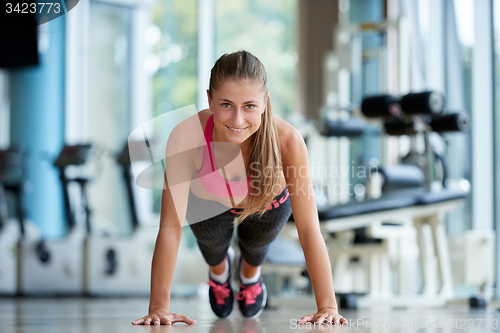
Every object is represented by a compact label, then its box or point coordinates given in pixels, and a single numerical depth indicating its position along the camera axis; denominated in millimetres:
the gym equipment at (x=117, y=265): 8391
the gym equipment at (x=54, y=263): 8500
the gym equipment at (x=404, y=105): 5906
